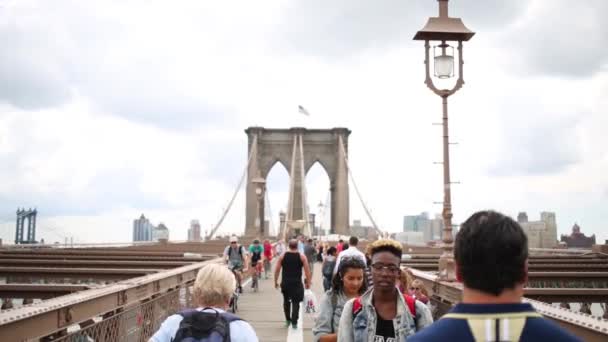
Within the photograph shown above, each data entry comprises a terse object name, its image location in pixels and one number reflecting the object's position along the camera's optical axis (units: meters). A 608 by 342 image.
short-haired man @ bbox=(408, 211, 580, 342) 1.67
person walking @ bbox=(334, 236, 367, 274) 4.82
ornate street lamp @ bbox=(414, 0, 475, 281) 9.49
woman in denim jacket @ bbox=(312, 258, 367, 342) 4.27
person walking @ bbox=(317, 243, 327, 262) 35.16
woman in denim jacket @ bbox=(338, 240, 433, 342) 3.27
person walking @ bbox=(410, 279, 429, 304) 6.73
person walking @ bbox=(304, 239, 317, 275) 22.84
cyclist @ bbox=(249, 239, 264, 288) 17.05
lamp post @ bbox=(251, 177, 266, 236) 34.80
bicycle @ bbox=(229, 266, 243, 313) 10.90
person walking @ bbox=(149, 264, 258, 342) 2.93
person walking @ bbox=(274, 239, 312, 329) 9.59
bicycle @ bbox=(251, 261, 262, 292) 17.05
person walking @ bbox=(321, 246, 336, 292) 10.58
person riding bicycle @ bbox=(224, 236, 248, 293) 12.45
